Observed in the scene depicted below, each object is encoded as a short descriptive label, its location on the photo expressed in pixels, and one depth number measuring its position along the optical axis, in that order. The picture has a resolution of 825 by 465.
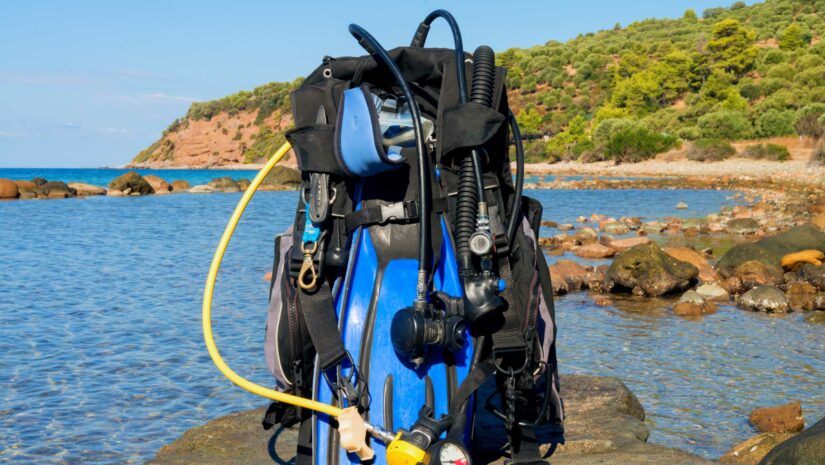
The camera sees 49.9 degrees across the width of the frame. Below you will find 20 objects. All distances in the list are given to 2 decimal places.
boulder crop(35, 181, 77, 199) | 44.53
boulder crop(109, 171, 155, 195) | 47.47
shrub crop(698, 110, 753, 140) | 58.66
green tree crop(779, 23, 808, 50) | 84.88
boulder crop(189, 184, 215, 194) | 51.54
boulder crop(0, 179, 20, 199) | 42.56
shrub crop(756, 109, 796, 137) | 54.96
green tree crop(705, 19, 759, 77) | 81.31
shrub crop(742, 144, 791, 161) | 48.81
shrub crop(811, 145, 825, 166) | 42.27
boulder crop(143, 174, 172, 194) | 51.34
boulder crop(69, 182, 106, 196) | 46.97
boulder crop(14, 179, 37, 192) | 44.44
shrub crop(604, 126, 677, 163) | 59.91
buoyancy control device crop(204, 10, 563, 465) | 3.54
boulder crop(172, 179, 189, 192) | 53.48
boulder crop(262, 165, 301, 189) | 54.25
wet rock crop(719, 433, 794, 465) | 5.12
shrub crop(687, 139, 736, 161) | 53.16
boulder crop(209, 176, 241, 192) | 52.75
